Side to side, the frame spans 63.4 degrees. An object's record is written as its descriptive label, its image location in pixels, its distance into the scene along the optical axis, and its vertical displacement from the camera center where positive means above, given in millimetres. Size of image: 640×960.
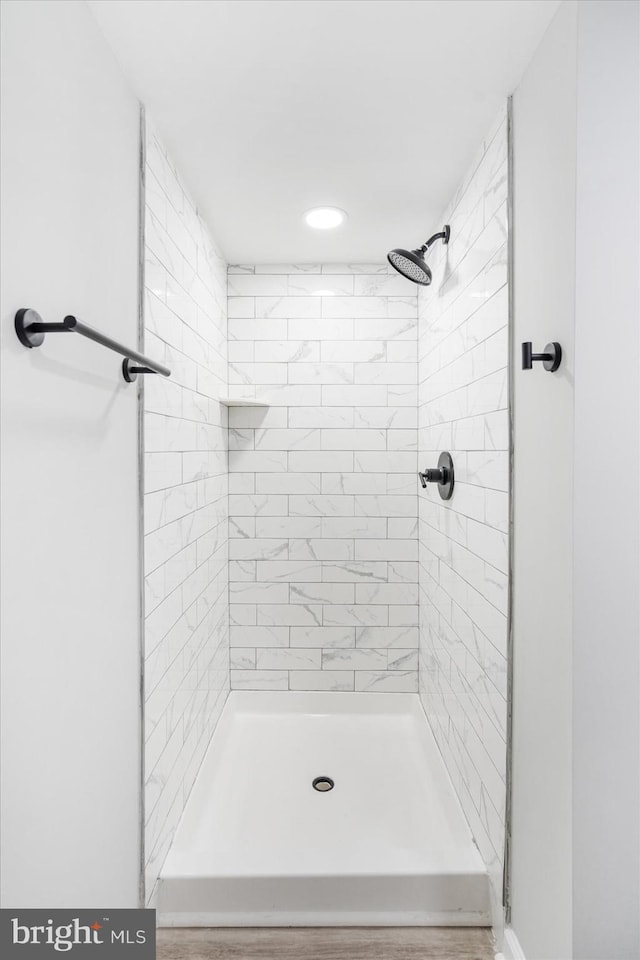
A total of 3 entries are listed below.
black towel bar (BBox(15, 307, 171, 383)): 825 +221
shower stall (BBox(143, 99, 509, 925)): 1526 -470
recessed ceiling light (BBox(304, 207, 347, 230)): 2047 +999
